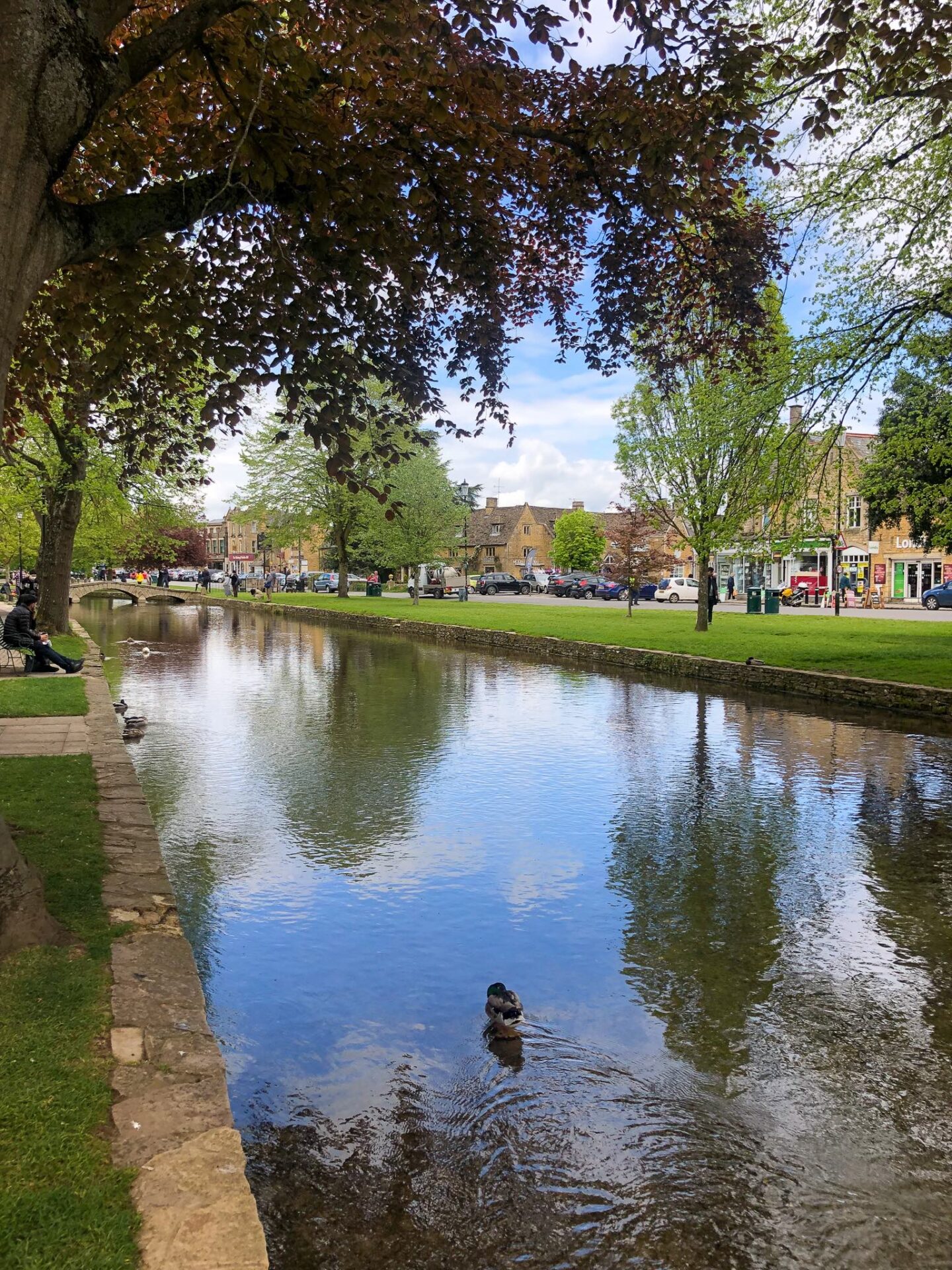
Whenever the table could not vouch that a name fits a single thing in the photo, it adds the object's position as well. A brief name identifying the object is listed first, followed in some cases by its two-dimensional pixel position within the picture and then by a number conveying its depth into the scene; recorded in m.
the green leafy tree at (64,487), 21.00
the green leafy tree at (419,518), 45.72
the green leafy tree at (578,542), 84.19
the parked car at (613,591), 57.78
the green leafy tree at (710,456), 15.97
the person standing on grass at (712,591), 32.87
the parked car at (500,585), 70.00
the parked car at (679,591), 57.59
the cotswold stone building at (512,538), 103.19
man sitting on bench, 16.47
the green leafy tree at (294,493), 49.59
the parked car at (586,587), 61.03
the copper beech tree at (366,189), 6.03
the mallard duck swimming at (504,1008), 4.97
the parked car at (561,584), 63.66
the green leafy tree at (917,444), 17.39
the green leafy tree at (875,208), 13.35
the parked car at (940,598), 46.62
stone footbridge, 56.53
